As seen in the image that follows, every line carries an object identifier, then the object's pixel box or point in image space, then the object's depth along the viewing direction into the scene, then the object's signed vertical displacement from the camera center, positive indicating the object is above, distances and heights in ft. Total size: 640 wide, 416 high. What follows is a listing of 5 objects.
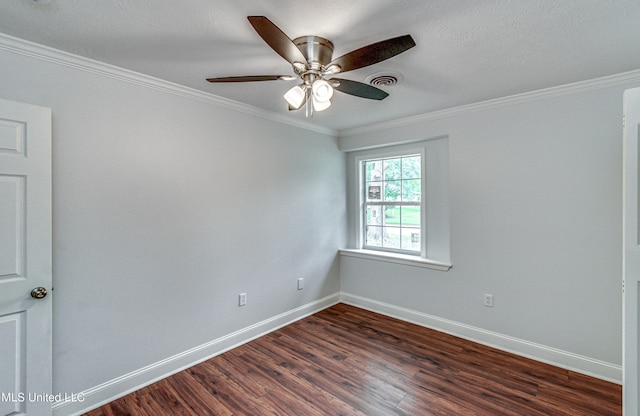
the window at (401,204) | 11.36 +0.16
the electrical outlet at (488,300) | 9.75 -3.05
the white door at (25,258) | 5.60 -0.99
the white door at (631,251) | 5.37 -0.82
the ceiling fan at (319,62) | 4.59 +2.58
